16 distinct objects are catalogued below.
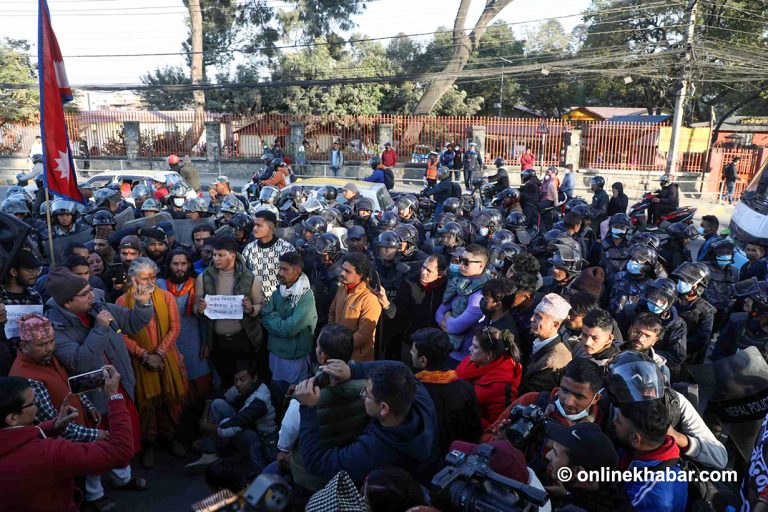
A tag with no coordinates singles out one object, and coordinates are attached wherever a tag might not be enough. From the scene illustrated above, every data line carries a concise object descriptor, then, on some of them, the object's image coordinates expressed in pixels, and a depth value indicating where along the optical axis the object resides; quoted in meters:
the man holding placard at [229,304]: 5.11
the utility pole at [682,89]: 20.22
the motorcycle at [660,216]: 9.30
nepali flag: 5.35
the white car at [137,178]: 11.88
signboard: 25.34
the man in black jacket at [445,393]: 3.32
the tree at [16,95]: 30.72
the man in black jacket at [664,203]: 10.87
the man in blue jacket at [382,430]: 2.77
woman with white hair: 4.70
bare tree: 33.19
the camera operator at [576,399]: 3.04
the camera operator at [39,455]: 2.69
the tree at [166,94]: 43.25
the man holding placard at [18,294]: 4.10
